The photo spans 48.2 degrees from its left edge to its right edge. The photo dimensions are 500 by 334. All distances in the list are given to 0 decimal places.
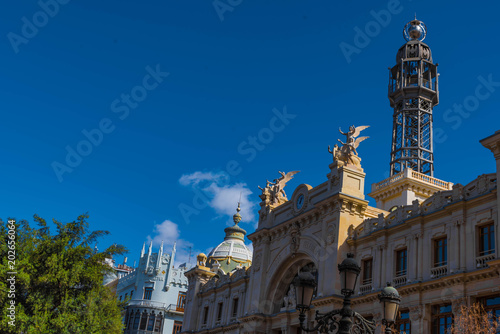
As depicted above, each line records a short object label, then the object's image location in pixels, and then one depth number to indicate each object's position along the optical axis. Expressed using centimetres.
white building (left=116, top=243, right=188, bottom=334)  6588
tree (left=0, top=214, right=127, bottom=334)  2830
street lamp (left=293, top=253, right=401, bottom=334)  1366
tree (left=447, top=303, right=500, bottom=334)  2175
